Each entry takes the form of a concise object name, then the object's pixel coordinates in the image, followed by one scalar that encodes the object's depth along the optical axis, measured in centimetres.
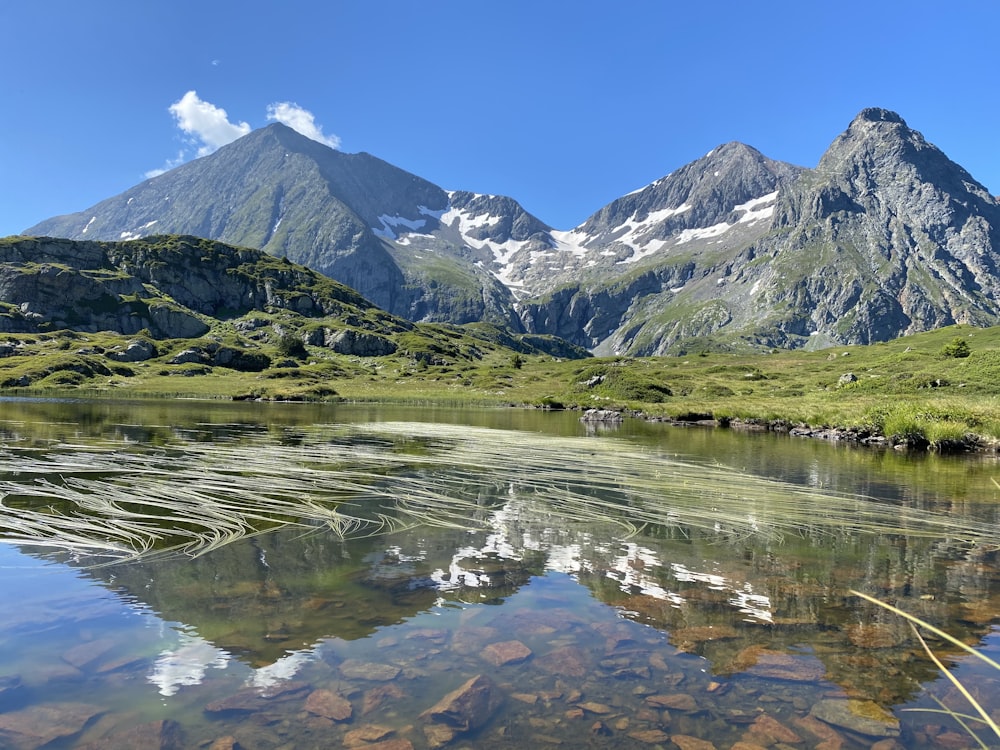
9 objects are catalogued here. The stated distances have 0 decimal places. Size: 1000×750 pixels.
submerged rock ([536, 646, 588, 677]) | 599
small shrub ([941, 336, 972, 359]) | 7206
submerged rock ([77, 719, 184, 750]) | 448
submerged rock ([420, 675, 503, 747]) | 491
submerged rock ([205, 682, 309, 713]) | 504
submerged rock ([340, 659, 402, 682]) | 567
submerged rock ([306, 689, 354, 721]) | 505
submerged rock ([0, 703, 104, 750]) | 447
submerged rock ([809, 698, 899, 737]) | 505
